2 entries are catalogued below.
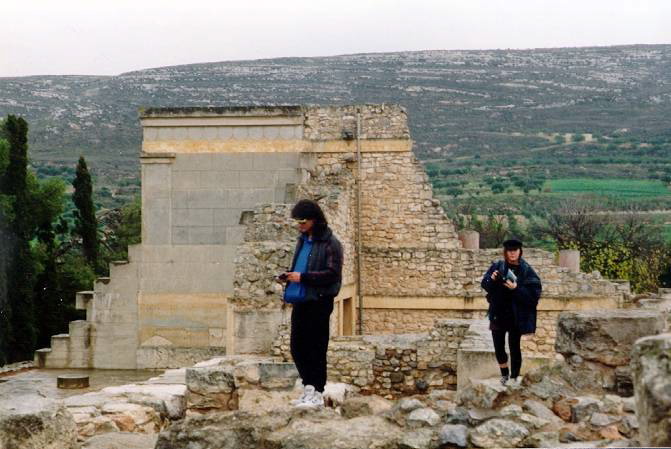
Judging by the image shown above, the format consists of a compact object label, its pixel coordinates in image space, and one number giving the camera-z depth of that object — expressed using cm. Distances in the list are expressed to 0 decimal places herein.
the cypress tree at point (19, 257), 3159
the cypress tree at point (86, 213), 3797
